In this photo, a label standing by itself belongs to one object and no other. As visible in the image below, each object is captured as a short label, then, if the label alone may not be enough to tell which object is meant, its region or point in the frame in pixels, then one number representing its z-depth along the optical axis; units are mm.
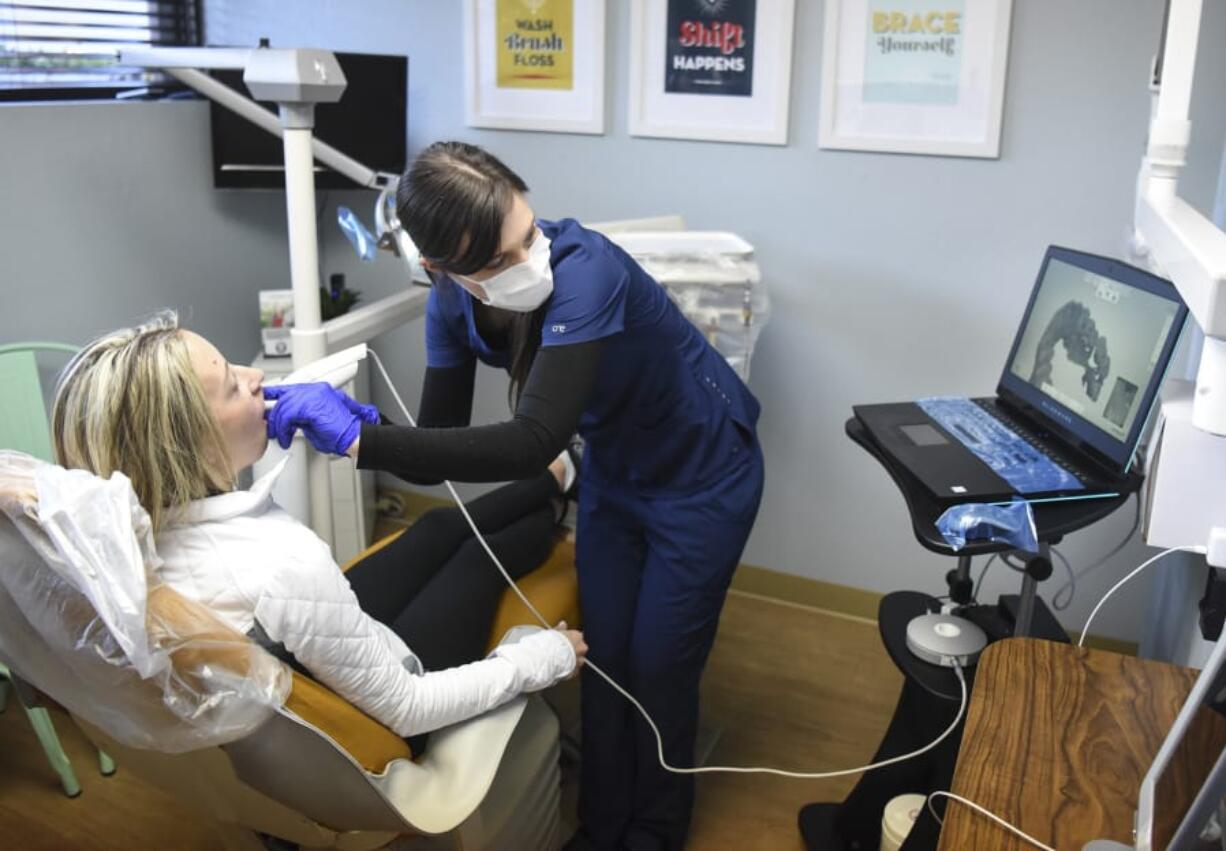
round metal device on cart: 1692
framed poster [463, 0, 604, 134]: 2592
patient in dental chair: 1217
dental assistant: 1450
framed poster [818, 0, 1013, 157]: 2262
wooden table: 1008
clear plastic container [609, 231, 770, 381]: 2166
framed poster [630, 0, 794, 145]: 2436
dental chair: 1032
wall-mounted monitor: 2666
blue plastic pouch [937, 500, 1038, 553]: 1472
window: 2482
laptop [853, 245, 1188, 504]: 1543
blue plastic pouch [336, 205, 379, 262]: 1979
